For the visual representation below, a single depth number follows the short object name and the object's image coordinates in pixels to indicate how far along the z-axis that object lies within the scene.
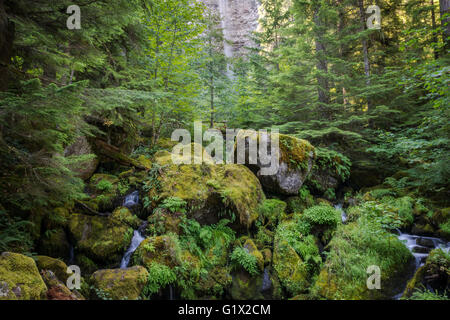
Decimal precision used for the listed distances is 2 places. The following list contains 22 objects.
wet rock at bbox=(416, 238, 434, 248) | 5.87
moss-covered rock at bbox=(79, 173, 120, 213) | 6.20
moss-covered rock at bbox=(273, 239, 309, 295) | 5.22
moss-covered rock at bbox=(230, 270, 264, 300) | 5.17
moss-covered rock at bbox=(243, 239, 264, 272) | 5.71
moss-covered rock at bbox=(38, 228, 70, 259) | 4.72
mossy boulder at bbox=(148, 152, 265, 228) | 6.38
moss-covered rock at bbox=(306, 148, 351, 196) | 9.08
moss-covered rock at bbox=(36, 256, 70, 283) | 3.88
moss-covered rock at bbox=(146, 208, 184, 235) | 5.62
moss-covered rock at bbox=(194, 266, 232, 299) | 5.00
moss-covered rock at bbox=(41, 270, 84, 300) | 3.32
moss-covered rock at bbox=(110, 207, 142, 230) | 5.80
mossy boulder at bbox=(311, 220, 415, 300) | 4.64
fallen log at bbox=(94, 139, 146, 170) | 7.77
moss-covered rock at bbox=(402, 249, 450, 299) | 4.08
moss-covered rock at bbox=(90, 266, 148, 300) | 4.08
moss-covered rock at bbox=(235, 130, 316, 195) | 8.07
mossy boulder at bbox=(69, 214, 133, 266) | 5.01
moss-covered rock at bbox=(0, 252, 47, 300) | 2.74
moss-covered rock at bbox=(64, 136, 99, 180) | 6.76
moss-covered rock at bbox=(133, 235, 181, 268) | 4.83
